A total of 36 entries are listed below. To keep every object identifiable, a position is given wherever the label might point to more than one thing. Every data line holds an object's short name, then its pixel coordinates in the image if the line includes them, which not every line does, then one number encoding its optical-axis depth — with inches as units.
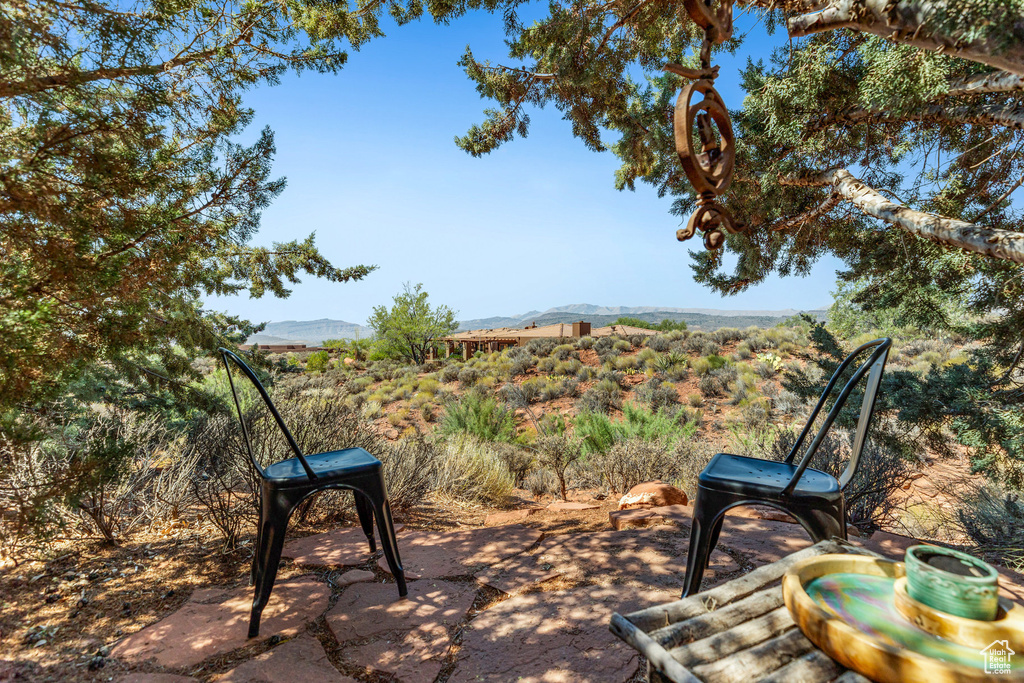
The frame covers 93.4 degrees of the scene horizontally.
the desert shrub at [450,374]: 611.2
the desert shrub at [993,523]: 128.0
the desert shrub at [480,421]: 292.5
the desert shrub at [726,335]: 693.3
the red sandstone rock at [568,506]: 151.5
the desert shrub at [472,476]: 178.4
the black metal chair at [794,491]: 69.7
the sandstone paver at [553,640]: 67.8
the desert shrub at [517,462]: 235.1
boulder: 141.3
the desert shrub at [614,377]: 501.0
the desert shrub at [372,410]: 431.5
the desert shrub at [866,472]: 142.0
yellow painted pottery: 32.4
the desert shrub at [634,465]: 185.9
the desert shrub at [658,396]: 427.2
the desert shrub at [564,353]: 629.1
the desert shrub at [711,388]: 459.5
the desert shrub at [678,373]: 514.9
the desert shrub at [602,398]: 420.5
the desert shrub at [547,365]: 588.7
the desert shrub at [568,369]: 562.6
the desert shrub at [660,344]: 641.5
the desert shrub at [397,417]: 432.7
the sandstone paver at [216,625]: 76.8
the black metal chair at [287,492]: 80.9
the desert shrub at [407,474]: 157.2
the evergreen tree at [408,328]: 885.2
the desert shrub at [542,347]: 676.7
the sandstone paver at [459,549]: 104.6
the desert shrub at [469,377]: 565.0
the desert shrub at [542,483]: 211.9
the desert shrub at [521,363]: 595.5
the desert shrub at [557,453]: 190.5
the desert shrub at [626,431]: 254.5
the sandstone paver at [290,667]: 68.9
